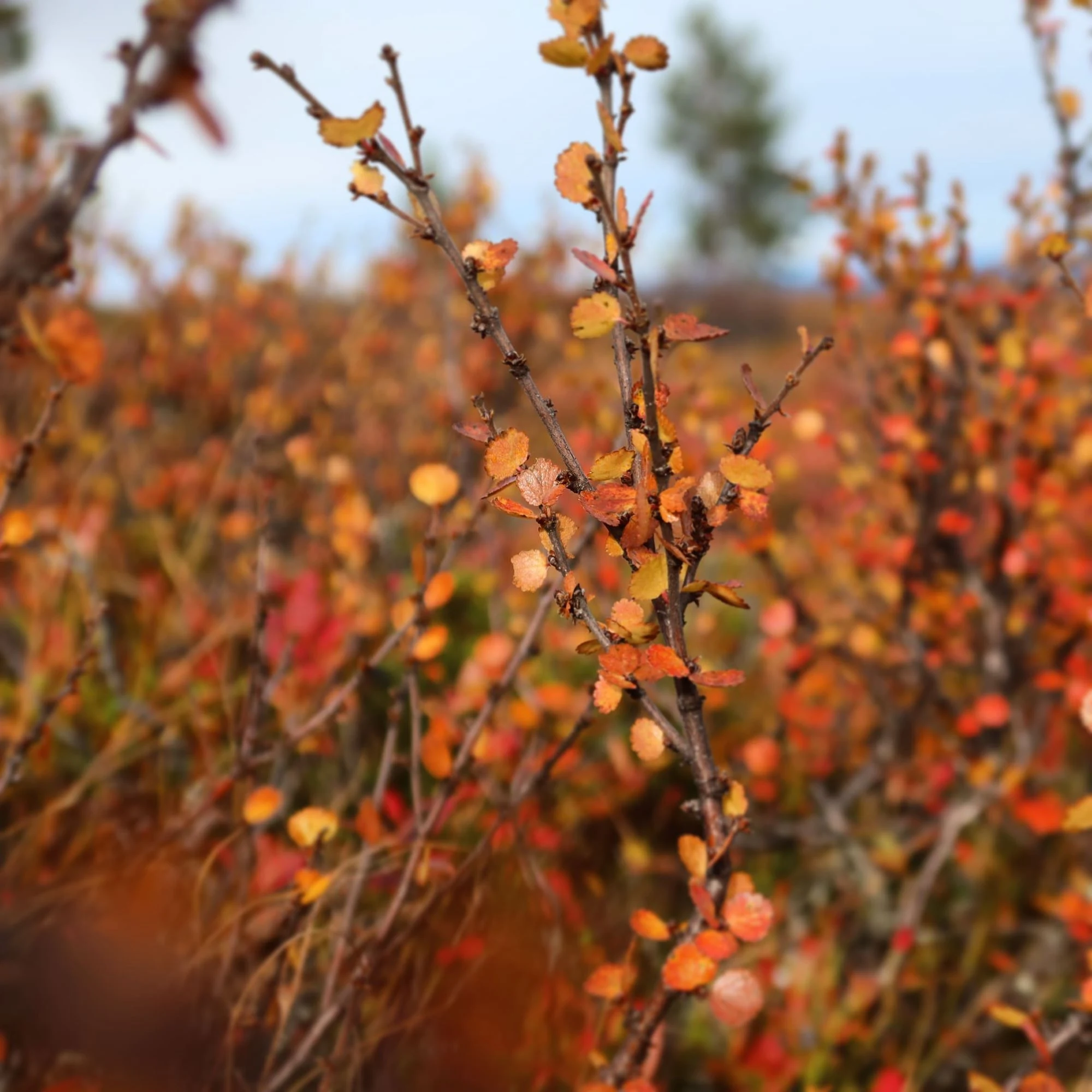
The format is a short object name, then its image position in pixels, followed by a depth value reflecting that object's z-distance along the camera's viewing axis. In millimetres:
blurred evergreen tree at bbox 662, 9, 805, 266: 19615
